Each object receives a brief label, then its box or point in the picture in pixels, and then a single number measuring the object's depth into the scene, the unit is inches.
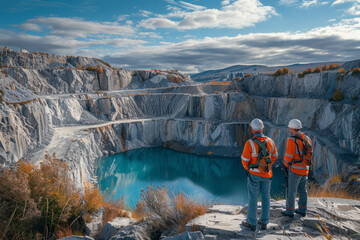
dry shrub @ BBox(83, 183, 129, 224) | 206.2
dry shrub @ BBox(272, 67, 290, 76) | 1113.4
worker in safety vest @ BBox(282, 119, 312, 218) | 194.7
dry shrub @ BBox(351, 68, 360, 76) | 735.1
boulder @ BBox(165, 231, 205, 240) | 144.4
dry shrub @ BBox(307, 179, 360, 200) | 267.1
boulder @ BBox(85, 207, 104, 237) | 189.8
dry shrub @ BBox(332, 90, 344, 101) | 743.1
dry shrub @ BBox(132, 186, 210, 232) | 194.4
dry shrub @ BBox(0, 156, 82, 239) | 170.2
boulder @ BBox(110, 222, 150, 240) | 167.9
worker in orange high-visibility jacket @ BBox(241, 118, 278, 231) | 174.9
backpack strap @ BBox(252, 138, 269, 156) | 174.5
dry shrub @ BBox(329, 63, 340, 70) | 1050.7
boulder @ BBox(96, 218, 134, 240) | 185.9
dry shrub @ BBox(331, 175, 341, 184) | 379.8
